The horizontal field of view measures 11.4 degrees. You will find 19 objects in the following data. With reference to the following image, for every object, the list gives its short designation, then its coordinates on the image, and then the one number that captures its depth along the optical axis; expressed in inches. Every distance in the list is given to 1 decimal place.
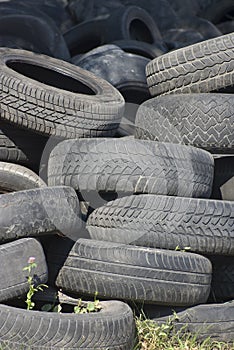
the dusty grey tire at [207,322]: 243.8
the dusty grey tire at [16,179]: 287.9
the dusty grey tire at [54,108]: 278.0
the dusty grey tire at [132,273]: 235.1
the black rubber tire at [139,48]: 428.4
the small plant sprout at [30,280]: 223.0
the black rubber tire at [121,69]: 378.9
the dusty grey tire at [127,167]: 258.1
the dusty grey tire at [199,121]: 289.4
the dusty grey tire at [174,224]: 249.6
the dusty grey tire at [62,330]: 208.6
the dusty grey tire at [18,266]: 221.1
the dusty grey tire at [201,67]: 300.0
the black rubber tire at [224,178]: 296.9
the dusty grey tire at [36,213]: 230.6
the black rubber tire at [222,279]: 273.0
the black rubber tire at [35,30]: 427.9
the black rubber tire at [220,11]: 588.8
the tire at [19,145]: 293.7
